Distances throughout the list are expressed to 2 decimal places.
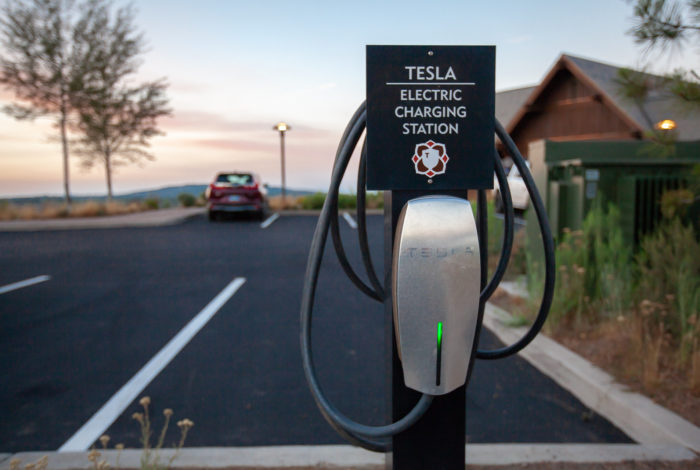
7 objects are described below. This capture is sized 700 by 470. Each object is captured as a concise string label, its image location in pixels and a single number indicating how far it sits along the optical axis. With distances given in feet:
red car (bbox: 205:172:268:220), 62.13
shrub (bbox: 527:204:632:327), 16.01
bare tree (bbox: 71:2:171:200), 84.53
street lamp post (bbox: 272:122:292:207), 73.71
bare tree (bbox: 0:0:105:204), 81.51
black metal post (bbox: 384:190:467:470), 6.06
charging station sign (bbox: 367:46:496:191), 5.67
